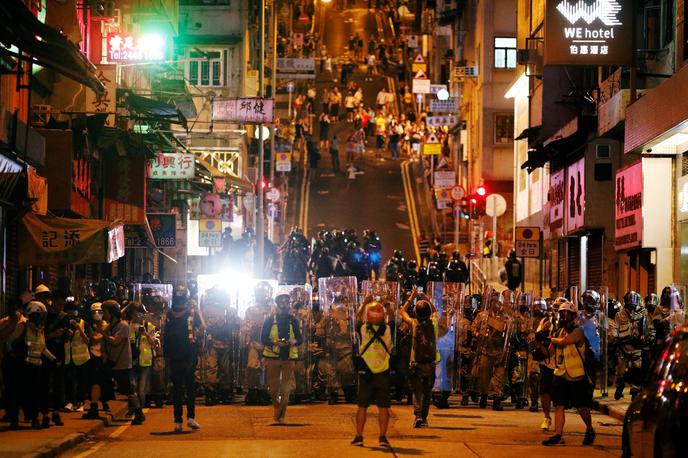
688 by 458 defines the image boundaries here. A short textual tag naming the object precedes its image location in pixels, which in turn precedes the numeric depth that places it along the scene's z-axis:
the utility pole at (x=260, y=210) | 46.22
